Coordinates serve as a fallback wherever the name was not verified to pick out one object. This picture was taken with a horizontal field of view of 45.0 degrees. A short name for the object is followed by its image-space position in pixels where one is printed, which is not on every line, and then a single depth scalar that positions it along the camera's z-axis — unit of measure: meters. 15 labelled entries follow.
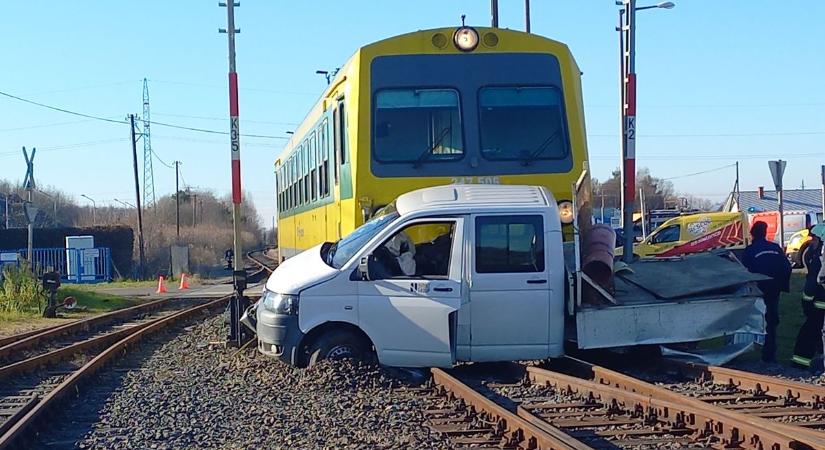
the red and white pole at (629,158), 15.67
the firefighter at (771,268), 11.40
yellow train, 11.36
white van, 9.50
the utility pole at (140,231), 48.03
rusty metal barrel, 10.05
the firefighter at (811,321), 10.05
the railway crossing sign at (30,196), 24.39
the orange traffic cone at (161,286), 33.84
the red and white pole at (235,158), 14.41
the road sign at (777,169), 19.09
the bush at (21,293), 22.77
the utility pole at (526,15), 26.41
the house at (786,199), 78.62
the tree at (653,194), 91.00
